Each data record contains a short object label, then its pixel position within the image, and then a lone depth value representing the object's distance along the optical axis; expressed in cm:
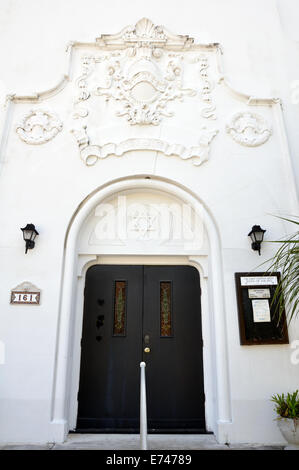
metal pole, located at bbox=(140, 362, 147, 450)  284
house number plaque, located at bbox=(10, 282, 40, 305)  422
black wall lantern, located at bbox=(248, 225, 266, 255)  434
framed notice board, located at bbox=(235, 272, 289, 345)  408
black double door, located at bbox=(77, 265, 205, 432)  426
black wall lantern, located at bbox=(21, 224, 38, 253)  429
